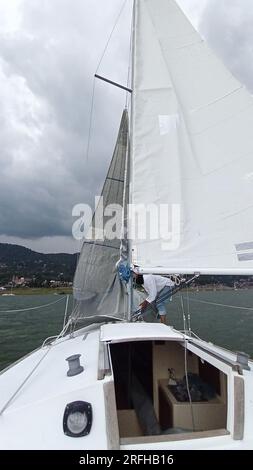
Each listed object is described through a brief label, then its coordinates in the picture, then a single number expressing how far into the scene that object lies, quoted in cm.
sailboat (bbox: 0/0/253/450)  341
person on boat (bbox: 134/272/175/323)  703
